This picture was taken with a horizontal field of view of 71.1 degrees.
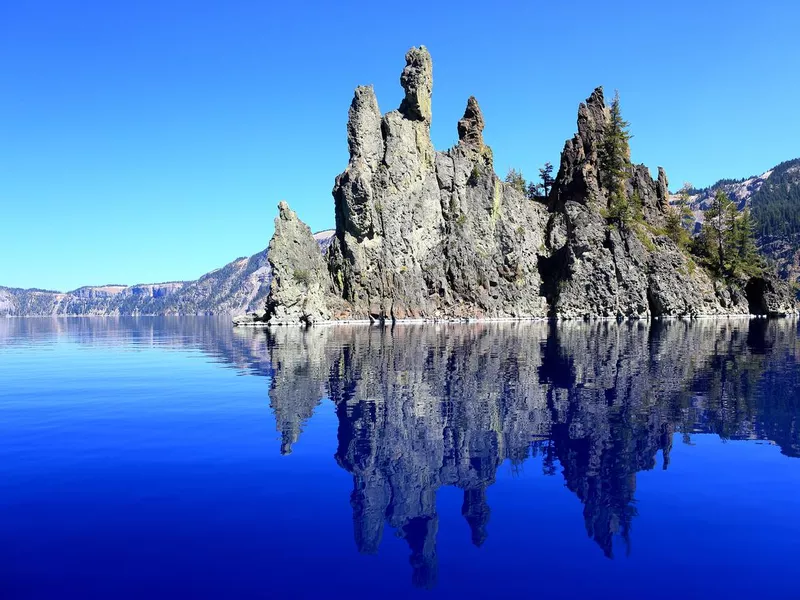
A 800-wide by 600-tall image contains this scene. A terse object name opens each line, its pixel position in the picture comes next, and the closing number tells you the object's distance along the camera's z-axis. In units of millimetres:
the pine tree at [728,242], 151750
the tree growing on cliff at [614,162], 149375
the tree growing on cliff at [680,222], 157375
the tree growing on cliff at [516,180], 183125
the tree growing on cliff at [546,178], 178000
